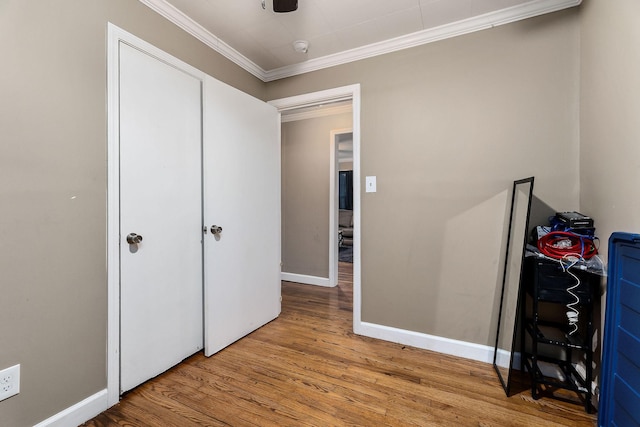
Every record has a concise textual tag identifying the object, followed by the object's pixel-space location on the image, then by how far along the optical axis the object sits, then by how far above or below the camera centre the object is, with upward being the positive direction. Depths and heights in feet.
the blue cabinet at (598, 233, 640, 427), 3.69 -1.83
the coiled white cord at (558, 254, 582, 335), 4.95 -1.14
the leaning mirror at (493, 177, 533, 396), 5.66 -1.46
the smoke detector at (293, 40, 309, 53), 7.19 +4.46
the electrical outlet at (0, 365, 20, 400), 3.80 -2.47
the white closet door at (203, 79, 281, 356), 6.70 -0.07
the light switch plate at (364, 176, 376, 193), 7.66 +0.77
